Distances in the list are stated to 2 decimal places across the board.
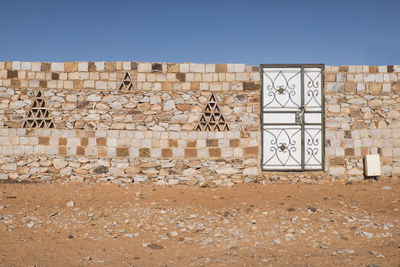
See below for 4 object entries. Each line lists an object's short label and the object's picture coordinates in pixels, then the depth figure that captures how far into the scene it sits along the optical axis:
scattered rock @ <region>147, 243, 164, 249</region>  3.97
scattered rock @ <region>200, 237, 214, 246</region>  4.04
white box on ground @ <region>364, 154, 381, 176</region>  7.02
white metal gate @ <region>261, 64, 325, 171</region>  7.11
